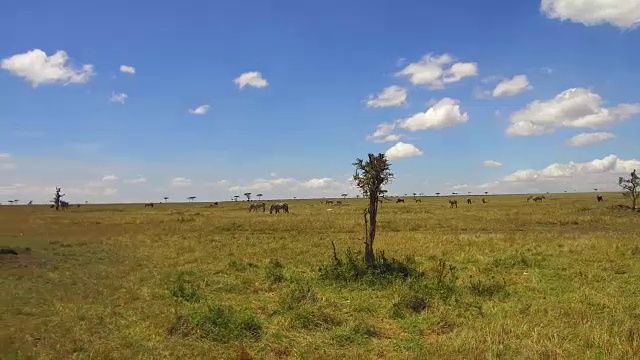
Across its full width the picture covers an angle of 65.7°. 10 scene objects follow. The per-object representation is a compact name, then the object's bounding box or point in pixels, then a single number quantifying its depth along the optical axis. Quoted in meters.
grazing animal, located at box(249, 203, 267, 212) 76.26
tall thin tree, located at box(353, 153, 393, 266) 19.80
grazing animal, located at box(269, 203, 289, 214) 66.06
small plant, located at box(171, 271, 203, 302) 15.09
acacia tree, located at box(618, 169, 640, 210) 56.25
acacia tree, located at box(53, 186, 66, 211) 94.03
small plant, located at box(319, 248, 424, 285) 17.11
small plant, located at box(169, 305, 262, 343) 11.10
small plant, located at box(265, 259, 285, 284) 17.91
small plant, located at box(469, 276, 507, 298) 15.12
